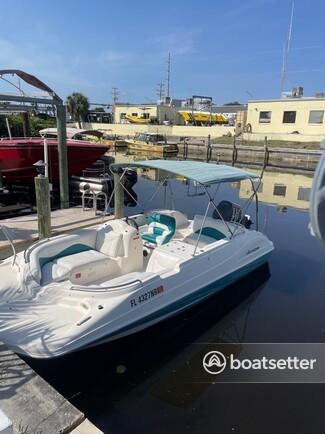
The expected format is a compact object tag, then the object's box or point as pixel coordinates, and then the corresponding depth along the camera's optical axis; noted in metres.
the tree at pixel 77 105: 56.34
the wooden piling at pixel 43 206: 7.18
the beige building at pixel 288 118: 31.17
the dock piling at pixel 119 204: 9.49
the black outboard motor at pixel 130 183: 15.26
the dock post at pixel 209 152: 32.31
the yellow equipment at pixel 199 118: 54.94
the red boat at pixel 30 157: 12.51
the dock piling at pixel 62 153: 9.05
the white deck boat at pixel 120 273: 4.17
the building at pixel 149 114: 55.71
